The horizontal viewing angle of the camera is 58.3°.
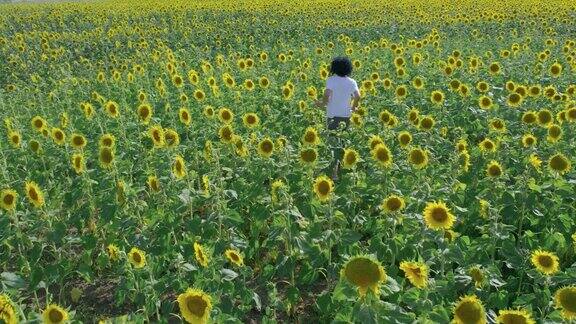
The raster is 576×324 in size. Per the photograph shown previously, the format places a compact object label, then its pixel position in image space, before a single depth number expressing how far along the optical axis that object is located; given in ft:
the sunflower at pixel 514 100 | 23.03
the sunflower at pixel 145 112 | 20.13
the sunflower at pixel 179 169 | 14.30
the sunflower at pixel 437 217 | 11.75
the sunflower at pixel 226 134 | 16.72
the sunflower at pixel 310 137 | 16.96
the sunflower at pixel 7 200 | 13.37
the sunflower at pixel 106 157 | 15.28
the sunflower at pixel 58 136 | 17.99
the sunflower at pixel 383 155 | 14.74
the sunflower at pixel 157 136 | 16.42
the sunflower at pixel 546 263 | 10.95
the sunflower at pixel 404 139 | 17.10
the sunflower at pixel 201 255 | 11.28
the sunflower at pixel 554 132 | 17.76
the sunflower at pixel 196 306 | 9.05
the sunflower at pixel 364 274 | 8.24
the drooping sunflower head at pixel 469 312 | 8.38
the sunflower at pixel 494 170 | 15.34
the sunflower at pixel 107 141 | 16.90
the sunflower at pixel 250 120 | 19.47
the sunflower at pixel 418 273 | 9.56
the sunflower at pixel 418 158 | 15.05
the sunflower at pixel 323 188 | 12.90
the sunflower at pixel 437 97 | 23.15
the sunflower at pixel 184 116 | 19.72
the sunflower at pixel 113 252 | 12.95
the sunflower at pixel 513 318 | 8.55
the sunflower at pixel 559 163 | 15.01
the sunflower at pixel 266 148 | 16.29
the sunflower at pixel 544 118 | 19.48
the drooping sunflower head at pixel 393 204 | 12.77
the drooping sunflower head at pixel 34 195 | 13.48
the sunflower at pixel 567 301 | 8.89
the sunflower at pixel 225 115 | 19.69
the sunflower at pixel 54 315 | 8.79
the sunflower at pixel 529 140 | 17.83
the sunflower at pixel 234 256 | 11.57
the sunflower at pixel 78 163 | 15.35
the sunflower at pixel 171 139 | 16.17
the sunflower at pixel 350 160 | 15.16
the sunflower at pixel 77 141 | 17.42
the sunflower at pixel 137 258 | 11.85
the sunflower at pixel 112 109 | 20.84
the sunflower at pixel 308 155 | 15.16
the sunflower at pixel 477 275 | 11.43
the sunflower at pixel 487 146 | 17.78
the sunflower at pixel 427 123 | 19.25
